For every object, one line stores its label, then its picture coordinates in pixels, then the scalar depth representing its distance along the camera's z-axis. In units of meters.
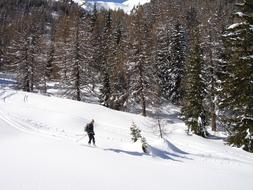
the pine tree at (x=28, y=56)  53.94
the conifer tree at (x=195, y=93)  41.97
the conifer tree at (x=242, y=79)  22.77
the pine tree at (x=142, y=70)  45.66
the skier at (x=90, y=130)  25.44
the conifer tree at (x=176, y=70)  57.59
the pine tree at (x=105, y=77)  52.12
